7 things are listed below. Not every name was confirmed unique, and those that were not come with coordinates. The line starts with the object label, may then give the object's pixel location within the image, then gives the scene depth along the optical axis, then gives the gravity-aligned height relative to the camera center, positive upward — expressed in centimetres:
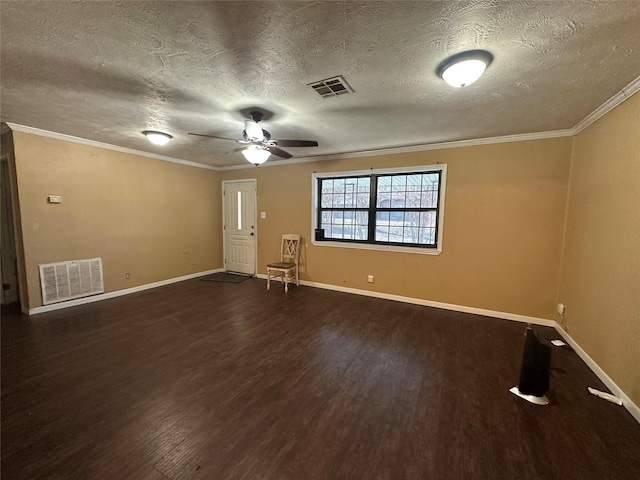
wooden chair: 505 -73
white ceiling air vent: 204 +110
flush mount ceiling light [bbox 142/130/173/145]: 333 +103
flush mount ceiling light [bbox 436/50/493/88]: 168 +104
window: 405 +21
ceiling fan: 276 +85
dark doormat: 544 -133
